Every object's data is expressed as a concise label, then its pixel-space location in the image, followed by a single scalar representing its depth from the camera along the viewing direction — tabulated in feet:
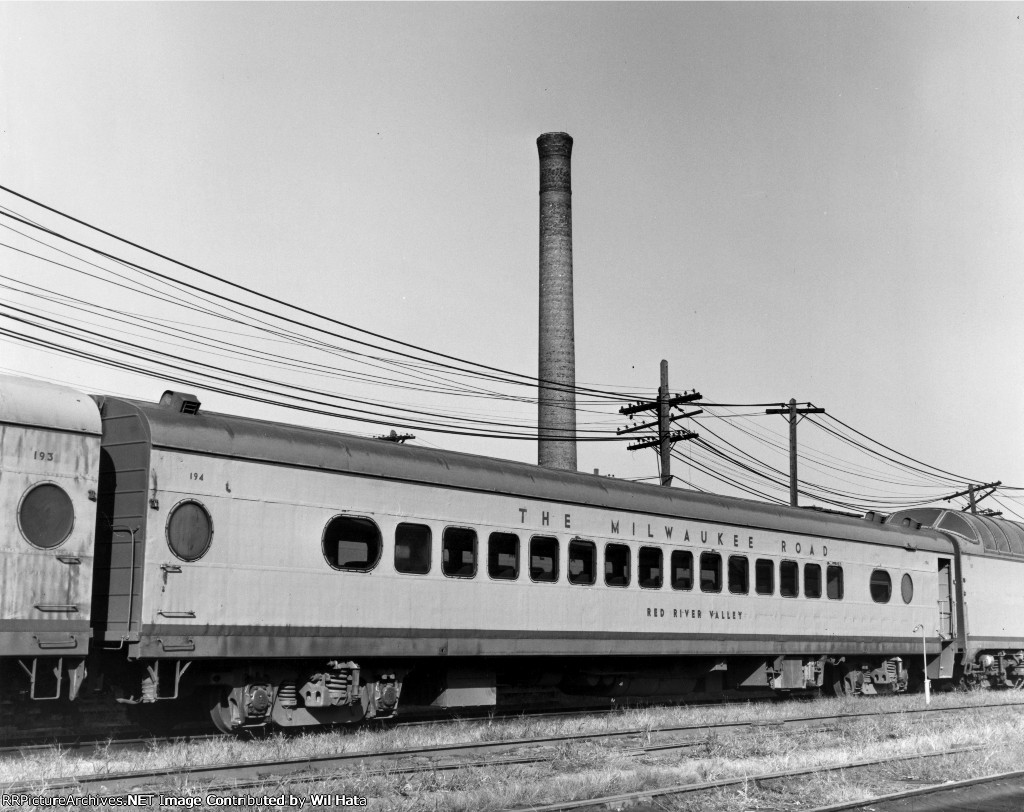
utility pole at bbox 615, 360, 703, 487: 97.66
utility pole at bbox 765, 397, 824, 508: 119.55
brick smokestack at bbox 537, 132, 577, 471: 115.96
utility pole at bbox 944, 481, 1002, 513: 182.03
